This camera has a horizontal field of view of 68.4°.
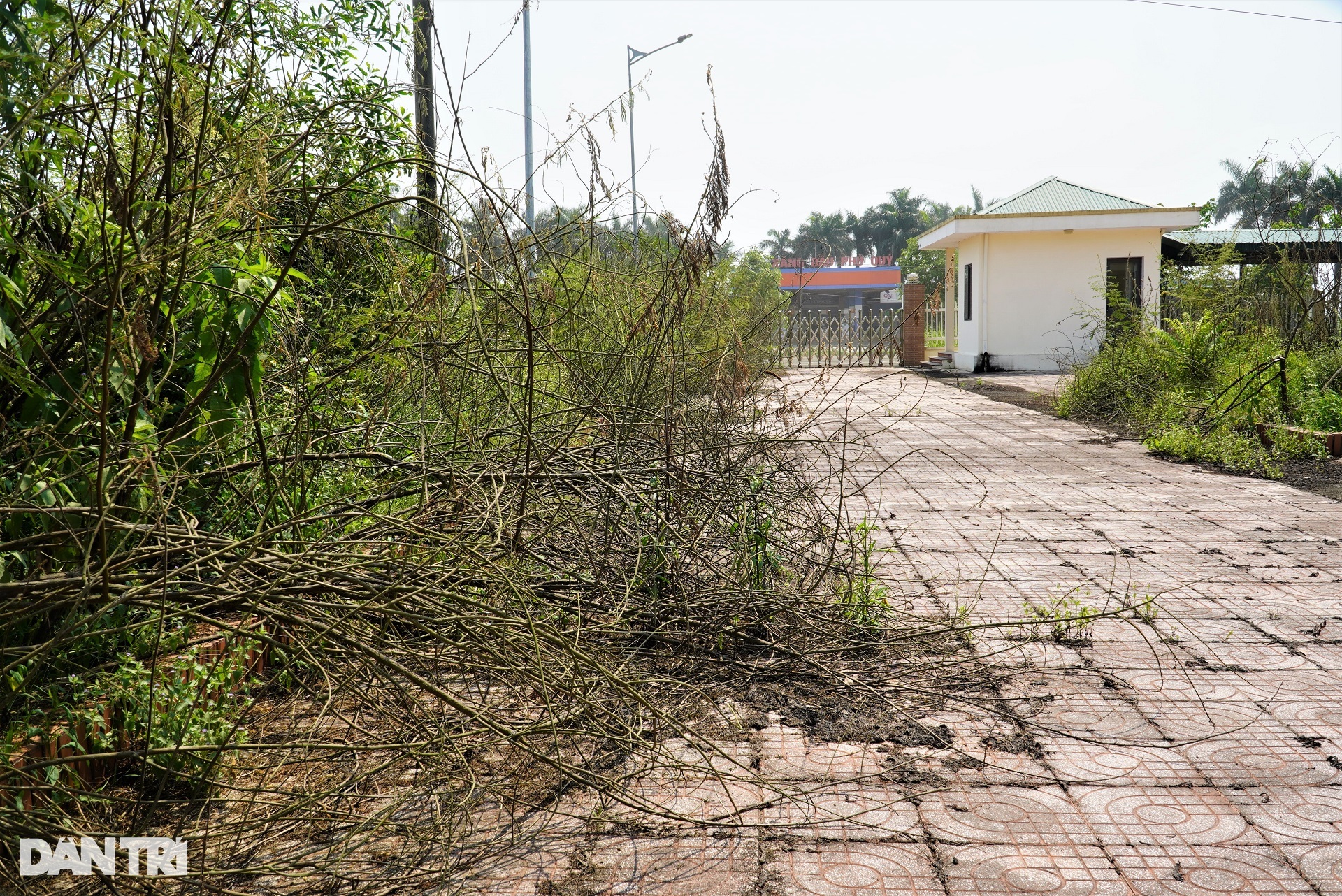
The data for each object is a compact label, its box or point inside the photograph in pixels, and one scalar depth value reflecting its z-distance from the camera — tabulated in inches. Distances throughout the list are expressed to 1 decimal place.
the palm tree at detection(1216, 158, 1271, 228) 582.6
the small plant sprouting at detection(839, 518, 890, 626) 167.9
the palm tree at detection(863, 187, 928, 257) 3002.0
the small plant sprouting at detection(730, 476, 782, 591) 162.9
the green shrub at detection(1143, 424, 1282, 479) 363.6
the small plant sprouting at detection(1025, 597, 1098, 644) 172.4
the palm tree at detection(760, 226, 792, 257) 2401.8
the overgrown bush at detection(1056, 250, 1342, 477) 393.1
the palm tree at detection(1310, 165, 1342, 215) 1267.2
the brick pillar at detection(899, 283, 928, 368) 1109.1
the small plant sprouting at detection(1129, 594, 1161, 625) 180.5
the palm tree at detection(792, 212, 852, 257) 3119.3
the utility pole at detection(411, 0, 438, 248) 187.5
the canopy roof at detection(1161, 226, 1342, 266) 551.0
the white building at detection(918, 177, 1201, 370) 909.2
